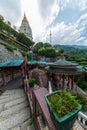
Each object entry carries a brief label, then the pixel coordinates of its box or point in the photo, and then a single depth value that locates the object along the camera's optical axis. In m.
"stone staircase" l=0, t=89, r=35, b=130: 2.19
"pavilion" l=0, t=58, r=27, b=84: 6.17
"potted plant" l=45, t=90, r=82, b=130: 0.87
